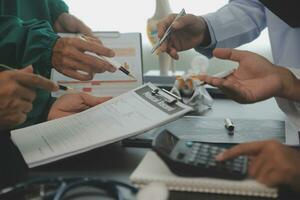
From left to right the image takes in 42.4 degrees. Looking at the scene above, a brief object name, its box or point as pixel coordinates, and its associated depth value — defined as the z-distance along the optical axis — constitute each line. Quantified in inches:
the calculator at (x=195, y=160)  19.8
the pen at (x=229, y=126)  28.7
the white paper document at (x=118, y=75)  40.9
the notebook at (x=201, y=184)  19.3
